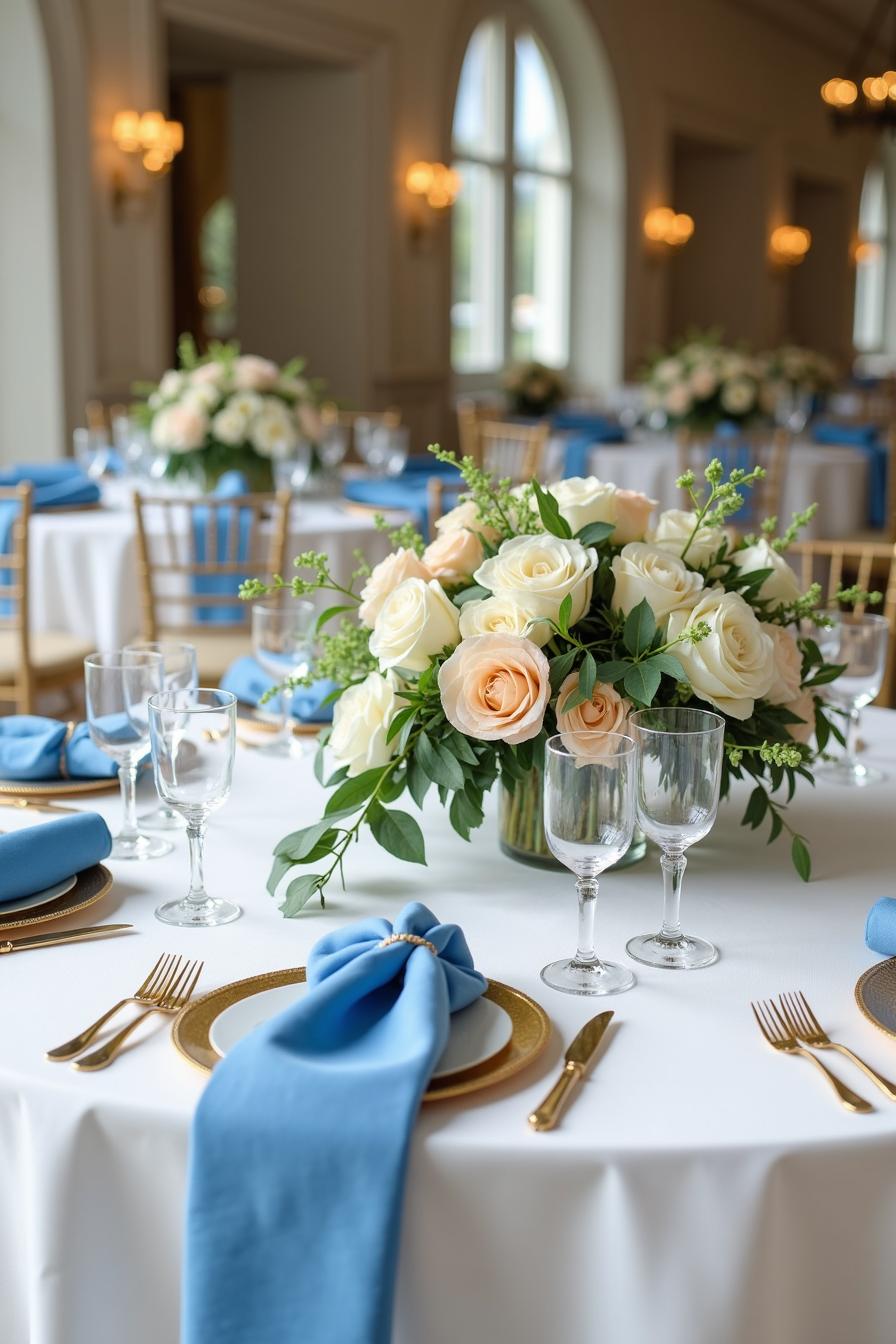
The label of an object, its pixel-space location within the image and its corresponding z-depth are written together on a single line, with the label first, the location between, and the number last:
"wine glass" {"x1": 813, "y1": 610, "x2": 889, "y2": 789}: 1.83
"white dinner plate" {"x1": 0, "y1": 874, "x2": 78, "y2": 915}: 1.37
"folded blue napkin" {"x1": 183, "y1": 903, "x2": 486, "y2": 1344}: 0.95
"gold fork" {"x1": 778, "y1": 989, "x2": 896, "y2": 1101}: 1.08
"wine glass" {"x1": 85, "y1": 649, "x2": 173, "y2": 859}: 1.57
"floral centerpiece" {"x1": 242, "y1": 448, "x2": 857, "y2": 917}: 1.35
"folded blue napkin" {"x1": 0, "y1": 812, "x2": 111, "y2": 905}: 1.38
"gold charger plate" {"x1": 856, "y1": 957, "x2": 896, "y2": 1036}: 1.16
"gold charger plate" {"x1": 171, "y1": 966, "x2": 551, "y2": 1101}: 1.05
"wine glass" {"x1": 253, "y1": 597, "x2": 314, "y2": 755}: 1.98
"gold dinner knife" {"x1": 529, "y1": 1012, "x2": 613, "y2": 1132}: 1.01
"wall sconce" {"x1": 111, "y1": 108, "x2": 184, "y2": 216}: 6.79
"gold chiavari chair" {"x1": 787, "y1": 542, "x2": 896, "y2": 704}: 2.73
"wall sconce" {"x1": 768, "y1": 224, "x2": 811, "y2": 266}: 13.70
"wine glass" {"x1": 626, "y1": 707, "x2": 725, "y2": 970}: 1.20
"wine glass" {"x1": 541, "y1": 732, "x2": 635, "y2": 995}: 1.14
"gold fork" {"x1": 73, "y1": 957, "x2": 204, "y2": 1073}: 1.09
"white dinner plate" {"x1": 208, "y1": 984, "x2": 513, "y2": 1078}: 1.08
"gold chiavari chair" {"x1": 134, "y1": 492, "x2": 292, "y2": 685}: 3.72
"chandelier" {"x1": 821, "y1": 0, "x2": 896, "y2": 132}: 9.38
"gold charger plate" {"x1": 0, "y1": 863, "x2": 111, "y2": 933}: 1.36
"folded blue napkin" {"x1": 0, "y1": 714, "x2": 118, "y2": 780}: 1.77
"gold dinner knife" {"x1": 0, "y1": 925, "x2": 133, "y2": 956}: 1.31
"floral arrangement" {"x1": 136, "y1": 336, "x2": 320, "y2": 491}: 4.29
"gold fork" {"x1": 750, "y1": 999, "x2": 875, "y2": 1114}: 1.04
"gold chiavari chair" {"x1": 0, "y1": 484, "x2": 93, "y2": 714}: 3.63
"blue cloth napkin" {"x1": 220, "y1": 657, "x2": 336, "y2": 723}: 2.04
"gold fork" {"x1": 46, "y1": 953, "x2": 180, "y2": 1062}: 1.10
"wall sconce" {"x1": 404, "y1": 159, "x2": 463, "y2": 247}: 8.93
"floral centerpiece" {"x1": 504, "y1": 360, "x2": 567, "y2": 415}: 9.21
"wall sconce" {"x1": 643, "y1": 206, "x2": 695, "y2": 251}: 11.49
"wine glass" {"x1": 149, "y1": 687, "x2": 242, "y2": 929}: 1.33
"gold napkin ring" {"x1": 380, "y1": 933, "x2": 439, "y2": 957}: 1.16
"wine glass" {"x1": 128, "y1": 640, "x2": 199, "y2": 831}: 1.69
